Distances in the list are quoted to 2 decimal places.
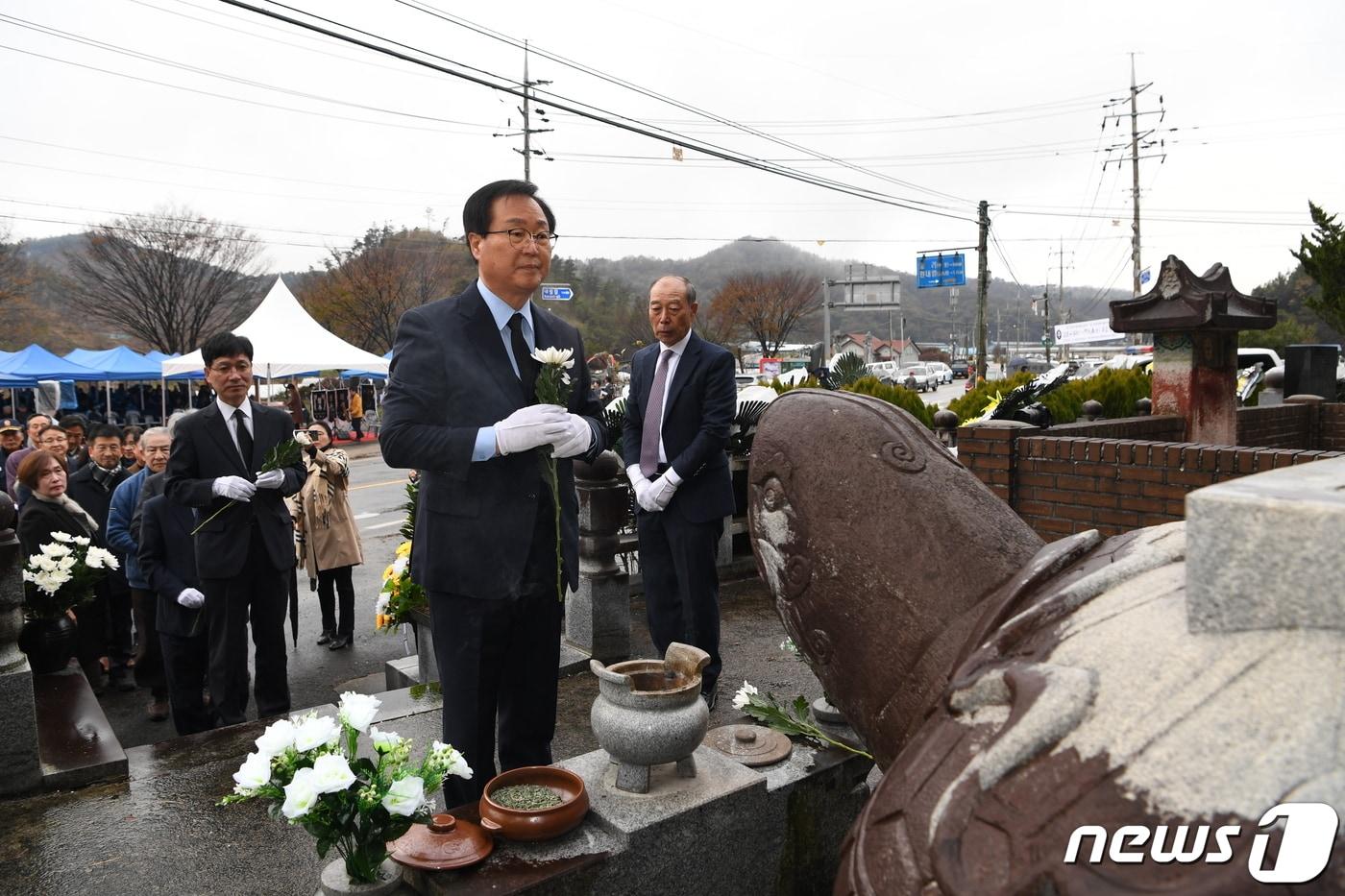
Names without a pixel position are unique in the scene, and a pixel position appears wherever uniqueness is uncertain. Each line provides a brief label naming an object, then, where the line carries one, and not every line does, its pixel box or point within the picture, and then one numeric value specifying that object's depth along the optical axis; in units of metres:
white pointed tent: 14.12
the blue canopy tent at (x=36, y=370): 16.95
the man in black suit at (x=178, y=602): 4.54
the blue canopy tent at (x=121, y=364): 19.03
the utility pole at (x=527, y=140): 21.86
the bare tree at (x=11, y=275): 27.92
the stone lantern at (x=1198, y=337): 7.93
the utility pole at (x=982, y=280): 25.87
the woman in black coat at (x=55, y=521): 5.34
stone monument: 1.09
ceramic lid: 2.24
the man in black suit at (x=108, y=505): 5.79
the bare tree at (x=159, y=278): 26.86
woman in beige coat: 6.34
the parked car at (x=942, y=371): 57.47
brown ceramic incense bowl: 2.32
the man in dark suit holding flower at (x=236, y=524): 4.21
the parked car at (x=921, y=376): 47.71
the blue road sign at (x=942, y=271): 31.02
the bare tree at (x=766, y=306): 45.50
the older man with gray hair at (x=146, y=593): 5.20
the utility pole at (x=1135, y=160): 32.94
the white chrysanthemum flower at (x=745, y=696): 3.16
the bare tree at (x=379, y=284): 32.38
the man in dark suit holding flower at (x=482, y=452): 2.60
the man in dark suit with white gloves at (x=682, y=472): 4.11
